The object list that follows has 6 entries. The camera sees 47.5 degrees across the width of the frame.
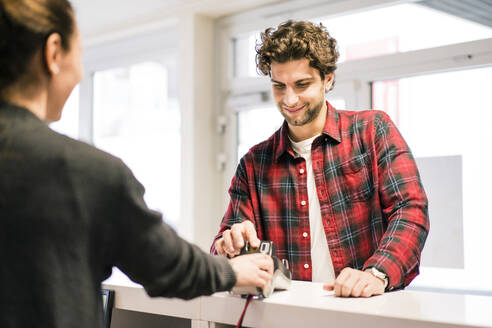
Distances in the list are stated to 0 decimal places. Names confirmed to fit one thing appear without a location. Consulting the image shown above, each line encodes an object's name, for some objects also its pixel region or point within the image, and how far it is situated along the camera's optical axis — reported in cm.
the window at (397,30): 312
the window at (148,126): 443
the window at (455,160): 298
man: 171
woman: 76
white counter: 96
